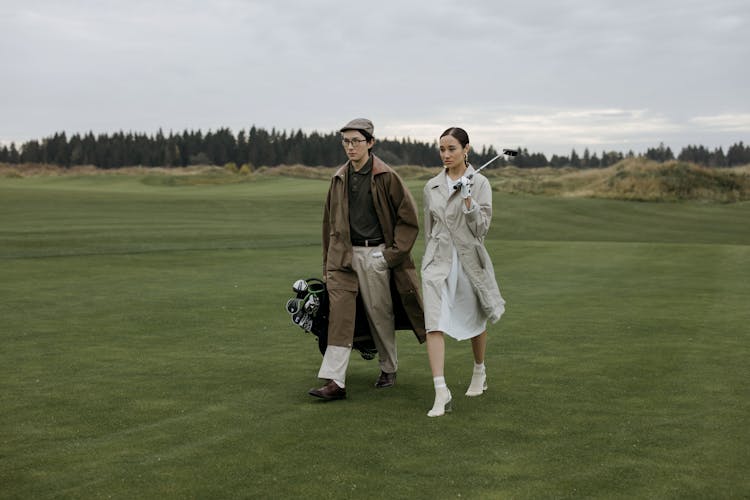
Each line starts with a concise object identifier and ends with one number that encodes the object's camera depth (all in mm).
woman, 7461
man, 7914
